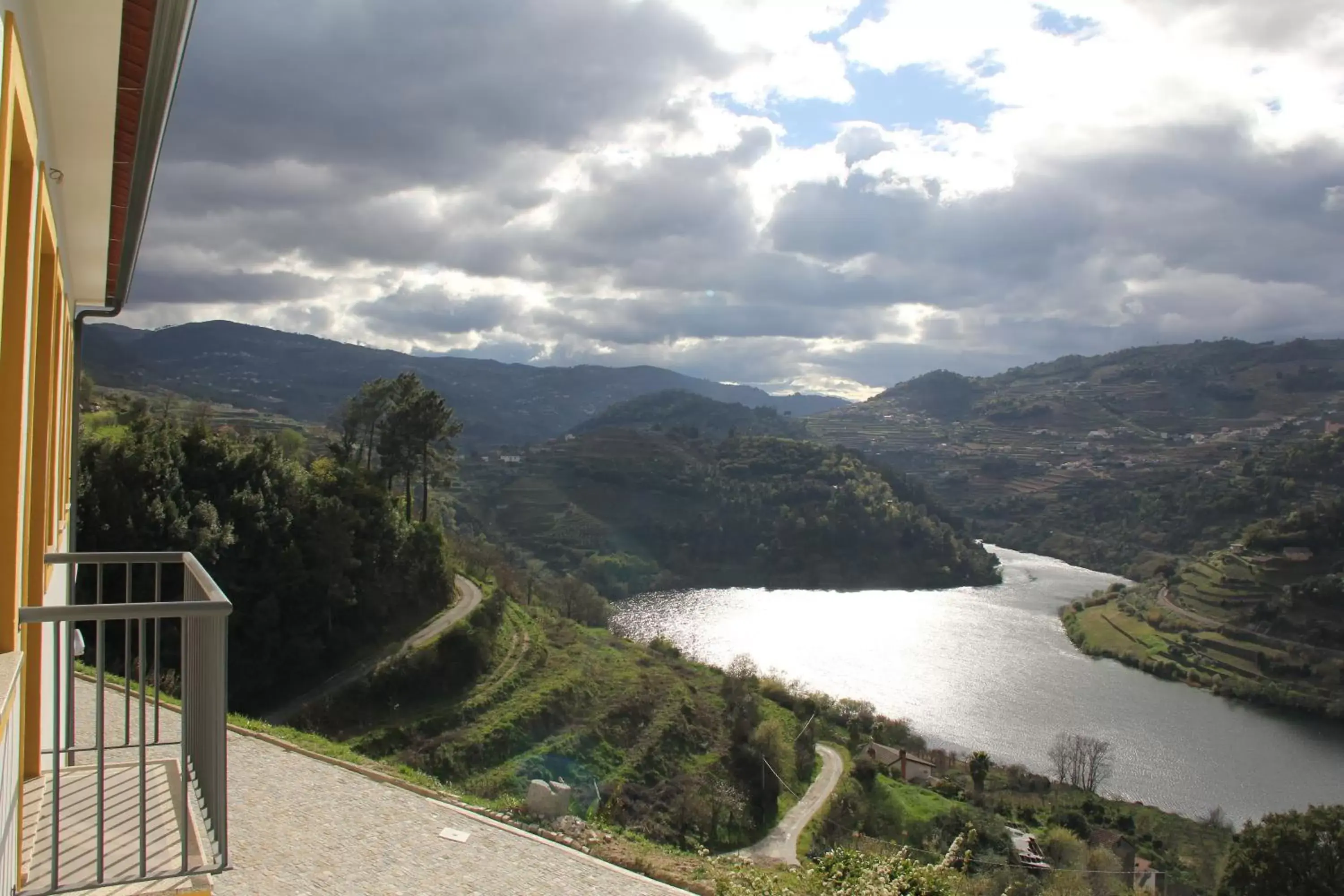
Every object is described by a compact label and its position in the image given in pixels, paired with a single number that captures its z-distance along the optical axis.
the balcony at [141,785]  2.64
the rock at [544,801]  9.44
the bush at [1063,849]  26.17
